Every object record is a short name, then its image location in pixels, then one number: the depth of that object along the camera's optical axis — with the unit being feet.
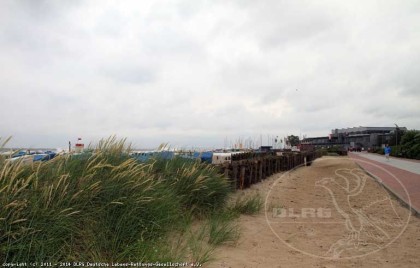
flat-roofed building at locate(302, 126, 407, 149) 382.63
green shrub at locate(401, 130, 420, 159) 128.16
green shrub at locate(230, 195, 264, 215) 26.30
